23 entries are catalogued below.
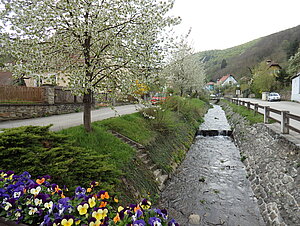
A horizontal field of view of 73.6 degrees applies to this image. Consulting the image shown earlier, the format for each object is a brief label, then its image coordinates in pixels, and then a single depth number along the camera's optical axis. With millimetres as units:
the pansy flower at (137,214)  2244
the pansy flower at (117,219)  2292
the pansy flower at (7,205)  2344
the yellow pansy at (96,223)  2186
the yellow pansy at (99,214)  2277
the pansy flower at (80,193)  2780
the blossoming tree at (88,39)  5164
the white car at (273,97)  33406
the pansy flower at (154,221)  2129
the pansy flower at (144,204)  2549
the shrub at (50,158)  3982
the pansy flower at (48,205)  2390
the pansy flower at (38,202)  2438
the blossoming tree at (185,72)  23820
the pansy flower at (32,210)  2338
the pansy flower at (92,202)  2461
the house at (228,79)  95562
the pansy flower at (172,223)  2296
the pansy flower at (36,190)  2593
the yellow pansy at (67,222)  2145
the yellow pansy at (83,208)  2332
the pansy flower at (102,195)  2766
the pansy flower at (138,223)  2081
